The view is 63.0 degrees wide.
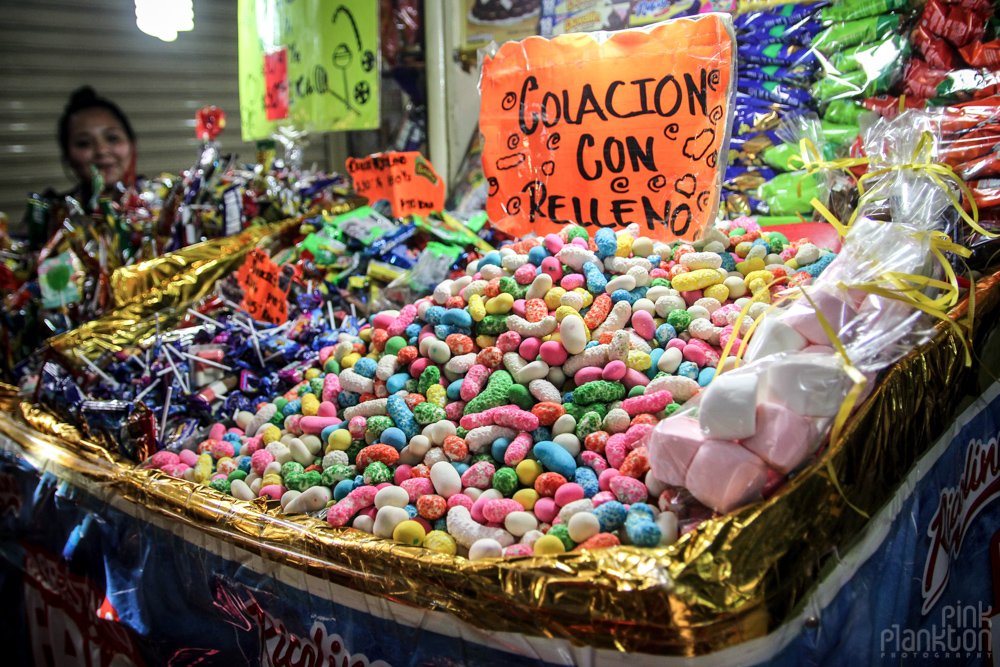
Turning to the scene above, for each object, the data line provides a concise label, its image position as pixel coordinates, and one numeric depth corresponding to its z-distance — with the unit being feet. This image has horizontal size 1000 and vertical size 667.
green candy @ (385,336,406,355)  2.21
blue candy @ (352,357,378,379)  2.19
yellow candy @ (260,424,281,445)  2.18
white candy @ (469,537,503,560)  1.62
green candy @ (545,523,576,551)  1.62
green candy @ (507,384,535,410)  1.93
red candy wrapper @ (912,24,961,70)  2.50
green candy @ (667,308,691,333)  2.01
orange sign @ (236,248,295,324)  2.84
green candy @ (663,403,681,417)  1.78
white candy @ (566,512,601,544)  1.60
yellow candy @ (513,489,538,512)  1.74
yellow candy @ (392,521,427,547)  1.72
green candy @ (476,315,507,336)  2.11
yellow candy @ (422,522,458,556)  1.68
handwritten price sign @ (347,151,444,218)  3.40
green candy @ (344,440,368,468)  2.02
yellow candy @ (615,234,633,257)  2.29
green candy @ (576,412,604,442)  1.83
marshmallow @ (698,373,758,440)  1.52
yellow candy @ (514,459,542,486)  1.78
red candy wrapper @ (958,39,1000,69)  2.40
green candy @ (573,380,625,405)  1.87
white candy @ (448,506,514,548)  1.68
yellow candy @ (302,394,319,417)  2.20
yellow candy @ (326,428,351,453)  2.01
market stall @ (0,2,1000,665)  1.52
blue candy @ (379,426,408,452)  1.95
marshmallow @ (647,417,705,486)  1.56
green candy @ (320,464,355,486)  1.93
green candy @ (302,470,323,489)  1.95
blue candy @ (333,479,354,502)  1.90
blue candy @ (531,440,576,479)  1.76
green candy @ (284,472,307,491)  1.95
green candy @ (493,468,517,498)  1.78
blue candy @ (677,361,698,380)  1.89
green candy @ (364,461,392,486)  1.89
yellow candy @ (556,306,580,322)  2.02
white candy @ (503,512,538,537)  1.67
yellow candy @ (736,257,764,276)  2.14
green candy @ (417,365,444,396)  2.07
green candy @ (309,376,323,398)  2.27
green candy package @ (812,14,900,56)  2.63
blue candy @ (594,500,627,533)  1.61
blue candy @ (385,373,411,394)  2.09
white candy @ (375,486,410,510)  1.80
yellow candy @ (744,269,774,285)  2.07
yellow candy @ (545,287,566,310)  2.10
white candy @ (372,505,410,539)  1.75
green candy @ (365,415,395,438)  1.99
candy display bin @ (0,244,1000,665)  1.39
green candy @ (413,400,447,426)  1.97
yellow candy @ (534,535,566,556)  1.59
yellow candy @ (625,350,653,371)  1.93
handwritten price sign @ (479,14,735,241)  2.26
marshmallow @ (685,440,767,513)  1.52
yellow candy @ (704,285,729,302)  2.07
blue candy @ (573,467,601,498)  1.72
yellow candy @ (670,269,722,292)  2.08
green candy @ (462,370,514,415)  1.94
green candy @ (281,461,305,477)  1.99
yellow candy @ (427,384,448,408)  2.02
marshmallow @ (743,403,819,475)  1.52
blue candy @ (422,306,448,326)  2.21
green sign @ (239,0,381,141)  3.73
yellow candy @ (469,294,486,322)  2.17
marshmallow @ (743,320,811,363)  1.65
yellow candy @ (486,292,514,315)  2.13
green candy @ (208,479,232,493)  2.05
